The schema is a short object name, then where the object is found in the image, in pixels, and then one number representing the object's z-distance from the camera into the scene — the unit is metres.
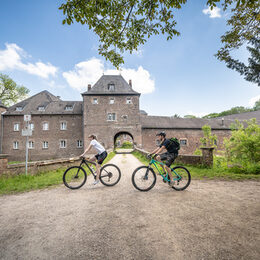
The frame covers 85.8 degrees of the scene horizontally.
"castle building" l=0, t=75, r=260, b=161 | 22.39
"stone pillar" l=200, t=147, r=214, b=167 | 7.00
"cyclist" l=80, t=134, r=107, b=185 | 4.73
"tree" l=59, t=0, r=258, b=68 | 2.91
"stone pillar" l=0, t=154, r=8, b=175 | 5.93
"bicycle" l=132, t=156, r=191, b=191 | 4.20
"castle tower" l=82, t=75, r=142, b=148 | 22.11
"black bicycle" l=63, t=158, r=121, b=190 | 4.81
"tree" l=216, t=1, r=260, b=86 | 3.61
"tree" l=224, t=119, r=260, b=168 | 6.80
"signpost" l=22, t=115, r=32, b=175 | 6.54
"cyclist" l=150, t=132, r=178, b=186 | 4.16
